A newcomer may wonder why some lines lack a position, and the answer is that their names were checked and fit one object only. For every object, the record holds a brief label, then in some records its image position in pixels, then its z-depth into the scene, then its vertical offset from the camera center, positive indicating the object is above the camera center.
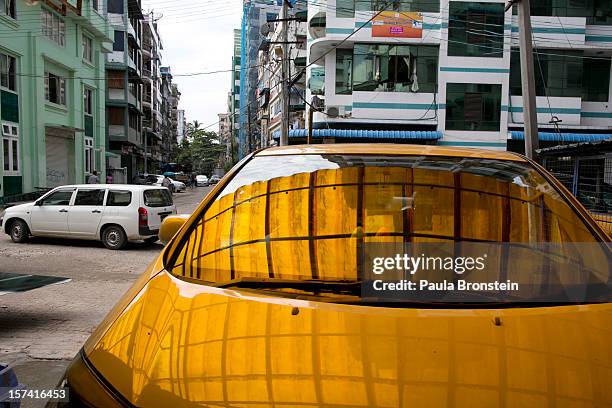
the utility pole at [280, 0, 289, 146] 24.52 +3.99
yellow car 1.39 -0.44
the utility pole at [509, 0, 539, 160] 9.85 +1.92
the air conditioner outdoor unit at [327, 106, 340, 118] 27.95 +3.63
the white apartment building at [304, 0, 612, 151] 27.88 +6.30
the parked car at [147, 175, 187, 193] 36.16 -0.55
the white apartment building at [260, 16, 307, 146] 46.75 +10.14
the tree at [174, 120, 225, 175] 83.19 +4.45
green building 22.27 +4.08
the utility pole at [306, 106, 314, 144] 25.04 +2.61
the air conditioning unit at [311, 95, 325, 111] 29.07 +4.29
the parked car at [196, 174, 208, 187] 63.02 -0.59
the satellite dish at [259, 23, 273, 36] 29.11 +8.55
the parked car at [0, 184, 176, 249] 11.27 -0.90
